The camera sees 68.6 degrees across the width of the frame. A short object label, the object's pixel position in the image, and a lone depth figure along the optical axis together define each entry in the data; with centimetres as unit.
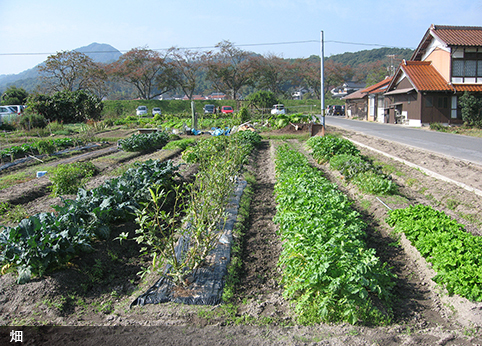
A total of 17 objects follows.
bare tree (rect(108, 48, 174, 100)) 5262
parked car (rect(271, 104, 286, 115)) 3726
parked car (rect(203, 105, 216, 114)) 4134
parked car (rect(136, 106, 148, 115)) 4209
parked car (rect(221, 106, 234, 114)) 4025
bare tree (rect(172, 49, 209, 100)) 5516
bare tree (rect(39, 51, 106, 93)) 4562
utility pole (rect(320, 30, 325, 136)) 1844
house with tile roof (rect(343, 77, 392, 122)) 3406
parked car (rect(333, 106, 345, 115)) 5028
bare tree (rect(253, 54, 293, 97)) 6102
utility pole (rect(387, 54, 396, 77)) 5200
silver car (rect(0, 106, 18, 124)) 2586
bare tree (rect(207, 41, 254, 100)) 5638
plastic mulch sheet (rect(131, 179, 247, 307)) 405
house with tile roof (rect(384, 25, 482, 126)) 2489
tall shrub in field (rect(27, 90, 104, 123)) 2784
